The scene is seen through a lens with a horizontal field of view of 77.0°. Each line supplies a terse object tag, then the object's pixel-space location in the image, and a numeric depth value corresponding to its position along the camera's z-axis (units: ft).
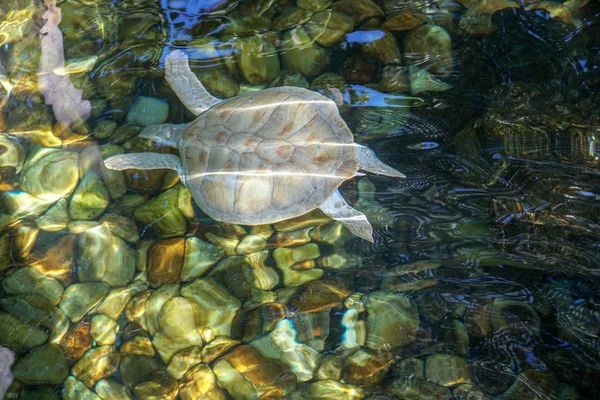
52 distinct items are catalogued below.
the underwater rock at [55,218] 10.96
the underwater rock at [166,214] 10.81
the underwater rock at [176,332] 9.57
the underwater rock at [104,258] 10.48
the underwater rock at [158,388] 9.05
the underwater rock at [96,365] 9.40
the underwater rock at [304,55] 11.97
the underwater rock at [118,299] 10.03
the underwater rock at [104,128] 11.69
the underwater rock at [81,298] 10.03
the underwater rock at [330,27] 12.00
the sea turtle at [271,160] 9.70
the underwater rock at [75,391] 9.17
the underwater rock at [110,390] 9.20
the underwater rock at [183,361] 9.30
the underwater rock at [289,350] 9.09
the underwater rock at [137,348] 9.63
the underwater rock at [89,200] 11.12
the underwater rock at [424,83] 11.16
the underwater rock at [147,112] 11.88
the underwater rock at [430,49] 11.41
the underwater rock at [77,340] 9.62
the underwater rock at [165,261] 10.42
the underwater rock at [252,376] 8.88
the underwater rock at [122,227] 10.82
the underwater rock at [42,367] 9.25
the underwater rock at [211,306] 9.67
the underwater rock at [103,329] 9.77
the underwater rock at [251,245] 10.66
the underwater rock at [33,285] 10.17
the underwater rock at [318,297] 9.65
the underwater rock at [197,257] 10.43
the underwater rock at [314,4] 12.35
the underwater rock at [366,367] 8.77
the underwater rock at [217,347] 9.38
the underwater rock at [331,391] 8.64
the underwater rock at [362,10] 12.03
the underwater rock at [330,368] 8.95
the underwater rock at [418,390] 8.36
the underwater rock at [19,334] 9.57
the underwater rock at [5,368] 9.16
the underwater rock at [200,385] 8.94
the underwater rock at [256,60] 11.91
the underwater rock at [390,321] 9.05
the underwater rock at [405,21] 11.94
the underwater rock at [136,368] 9.34
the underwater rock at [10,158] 11.39
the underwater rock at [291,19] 12.25
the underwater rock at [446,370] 8.45
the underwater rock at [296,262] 10.16
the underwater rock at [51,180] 11.27
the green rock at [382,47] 11.68
